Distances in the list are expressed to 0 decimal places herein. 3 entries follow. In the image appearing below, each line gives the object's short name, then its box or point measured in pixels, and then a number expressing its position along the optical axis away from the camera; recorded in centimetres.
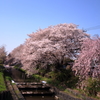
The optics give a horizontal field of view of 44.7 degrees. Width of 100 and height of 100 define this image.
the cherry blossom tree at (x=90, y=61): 1016
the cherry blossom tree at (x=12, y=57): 4681
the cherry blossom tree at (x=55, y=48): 1398
